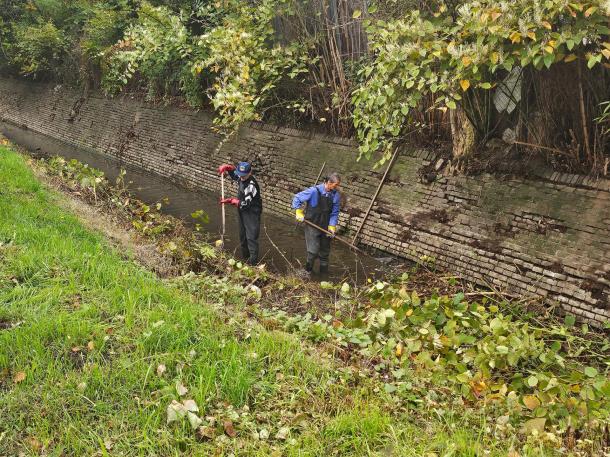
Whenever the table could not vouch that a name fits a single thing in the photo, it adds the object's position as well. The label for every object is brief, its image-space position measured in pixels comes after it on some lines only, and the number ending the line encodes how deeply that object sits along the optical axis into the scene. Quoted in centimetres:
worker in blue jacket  717
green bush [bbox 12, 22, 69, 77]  1838
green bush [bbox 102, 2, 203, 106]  1171
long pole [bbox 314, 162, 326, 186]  987
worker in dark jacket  749
